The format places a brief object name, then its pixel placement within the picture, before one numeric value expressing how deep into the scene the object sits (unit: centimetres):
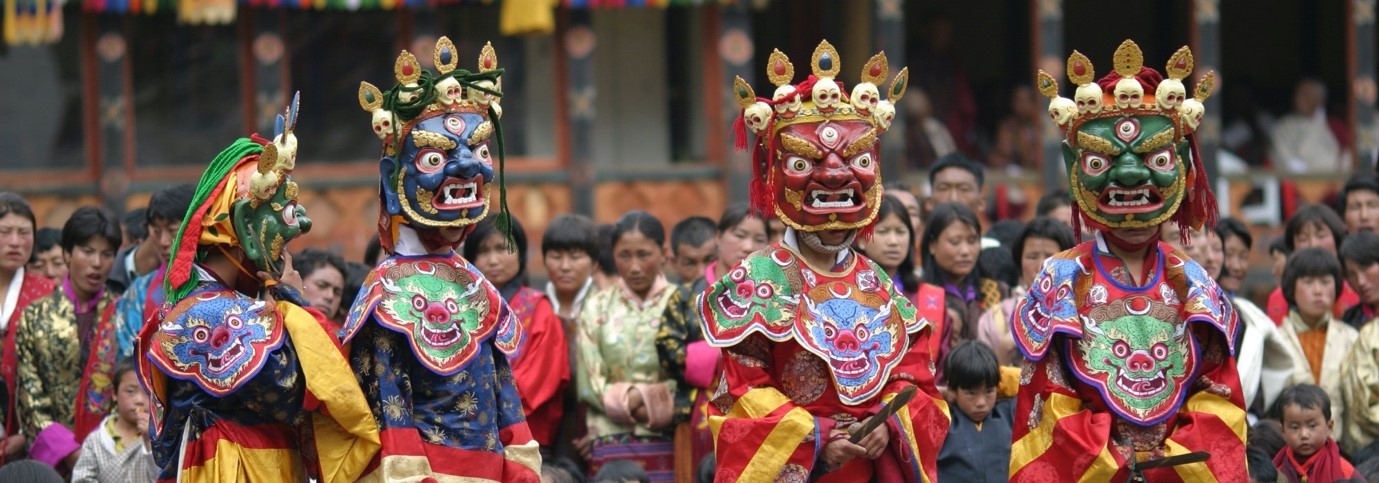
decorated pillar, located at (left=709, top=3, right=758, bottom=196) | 2506
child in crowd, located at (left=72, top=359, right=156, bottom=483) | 1404
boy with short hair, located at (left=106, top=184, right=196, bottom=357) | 1432
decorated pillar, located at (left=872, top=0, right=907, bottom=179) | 2563
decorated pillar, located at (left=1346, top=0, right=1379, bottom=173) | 2671
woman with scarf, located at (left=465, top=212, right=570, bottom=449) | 1509
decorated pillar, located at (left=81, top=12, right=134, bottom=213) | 2300
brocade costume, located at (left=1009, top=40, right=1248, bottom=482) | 1206
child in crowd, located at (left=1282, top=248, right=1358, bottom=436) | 1614
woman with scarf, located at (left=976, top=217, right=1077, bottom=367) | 1526
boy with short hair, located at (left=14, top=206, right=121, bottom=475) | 1481
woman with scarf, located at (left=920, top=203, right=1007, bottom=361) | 1577
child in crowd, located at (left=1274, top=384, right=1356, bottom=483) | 1456
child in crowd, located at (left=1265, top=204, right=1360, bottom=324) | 1758
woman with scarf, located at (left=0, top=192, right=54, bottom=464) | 1529
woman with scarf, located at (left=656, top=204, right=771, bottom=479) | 1484
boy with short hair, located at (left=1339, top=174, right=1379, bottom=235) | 1797
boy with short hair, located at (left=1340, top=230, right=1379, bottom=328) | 1644
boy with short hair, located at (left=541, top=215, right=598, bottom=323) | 1601
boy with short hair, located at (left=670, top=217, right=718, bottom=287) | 1653
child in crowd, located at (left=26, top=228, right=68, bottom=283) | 1644
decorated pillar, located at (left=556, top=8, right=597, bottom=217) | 2474
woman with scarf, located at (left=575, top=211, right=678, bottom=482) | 1522
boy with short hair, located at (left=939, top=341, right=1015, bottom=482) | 1401
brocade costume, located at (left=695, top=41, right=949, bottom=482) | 1197
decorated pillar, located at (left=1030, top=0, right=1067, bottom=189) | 2583
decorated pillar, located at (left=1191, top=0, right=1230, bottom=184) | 2619
